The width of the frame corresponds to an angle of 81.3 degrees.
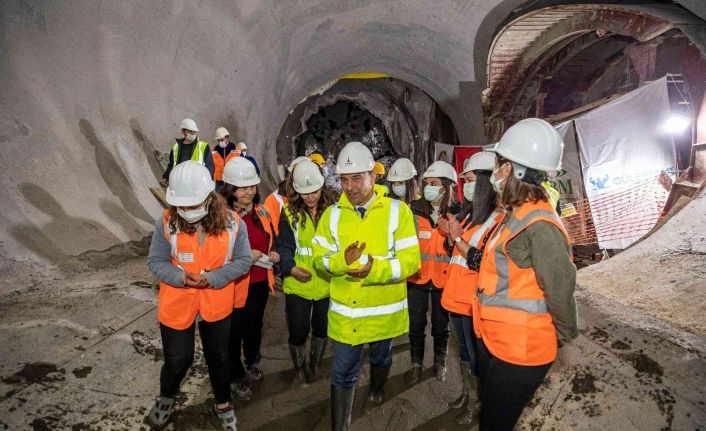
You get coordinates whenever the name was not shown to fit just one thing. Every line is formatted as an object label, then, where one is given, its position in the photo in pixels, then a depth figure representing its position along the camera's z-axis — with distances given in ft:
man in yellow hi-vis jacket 7.57
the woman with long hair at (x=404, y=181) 12.52
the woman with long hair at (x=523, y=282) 5.27
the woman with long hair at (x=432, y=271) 10.56
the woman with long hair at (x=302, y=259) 10.02
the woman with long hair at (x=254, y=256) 9.50
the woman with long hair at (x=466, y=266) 7.86
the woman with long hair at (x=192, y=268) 7.17
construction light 18.12
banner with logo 18.71
